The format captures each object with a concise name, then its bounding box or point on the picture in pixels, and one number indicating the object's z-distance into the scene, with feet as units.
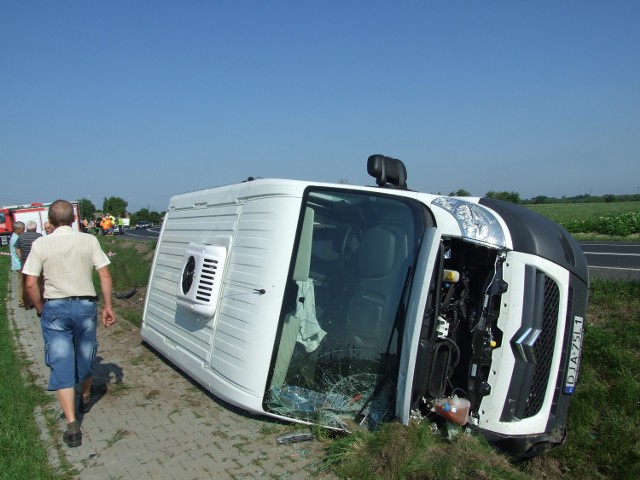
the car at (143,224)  222.15
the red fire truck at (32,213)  111.34
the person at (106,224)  118.62
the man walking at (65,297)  13.83
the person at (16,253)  37.32
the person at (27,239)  36.40
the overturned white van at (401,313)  12.03
